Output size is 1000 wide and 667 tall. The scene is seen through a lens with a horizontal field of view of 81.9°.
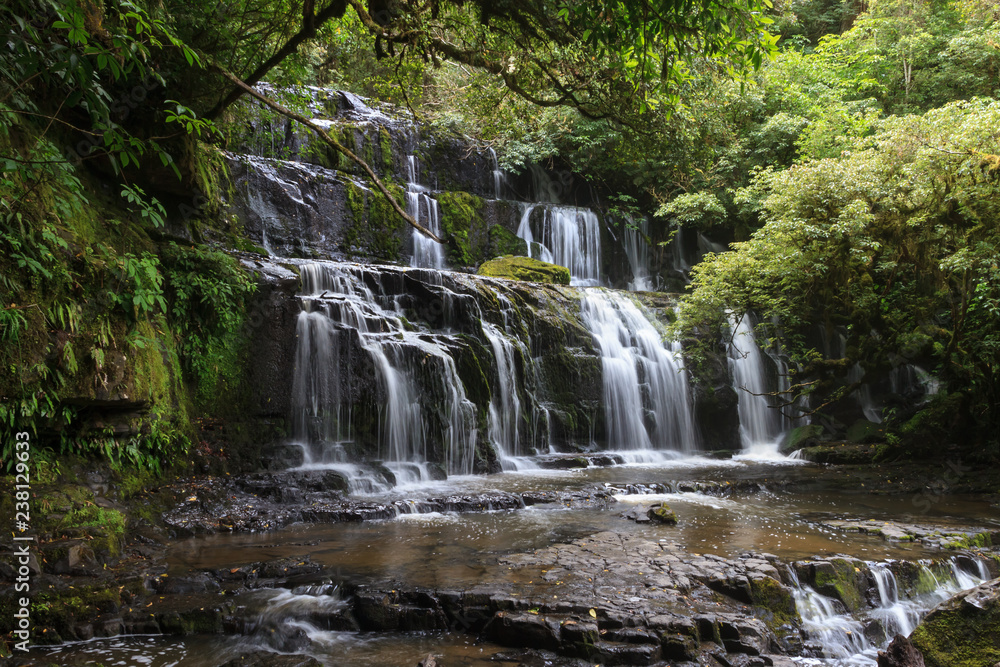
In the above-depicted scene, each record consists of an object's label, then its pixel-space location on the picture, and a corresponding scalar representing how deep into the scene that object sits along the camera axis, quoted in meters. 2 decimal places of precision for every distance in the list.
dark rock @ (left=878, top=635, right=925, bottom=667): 3.67
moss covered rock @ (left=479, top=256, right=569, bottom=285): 14.87
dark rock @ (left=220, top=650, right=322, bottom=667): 3.61
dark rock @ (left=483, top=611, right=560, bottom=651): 3.86
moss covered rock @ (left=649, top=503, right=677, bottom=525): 6.75
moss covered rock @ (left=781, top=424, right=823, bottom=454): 12.90
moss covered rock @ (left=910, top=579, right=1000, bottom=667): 3.78
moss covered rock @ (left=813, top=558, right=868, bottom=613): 4.71
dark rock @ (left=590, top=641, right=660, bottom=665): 3.68
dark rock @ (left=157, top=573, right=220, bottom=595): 4.65
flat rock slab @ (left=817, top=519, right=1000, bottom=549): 5.95
